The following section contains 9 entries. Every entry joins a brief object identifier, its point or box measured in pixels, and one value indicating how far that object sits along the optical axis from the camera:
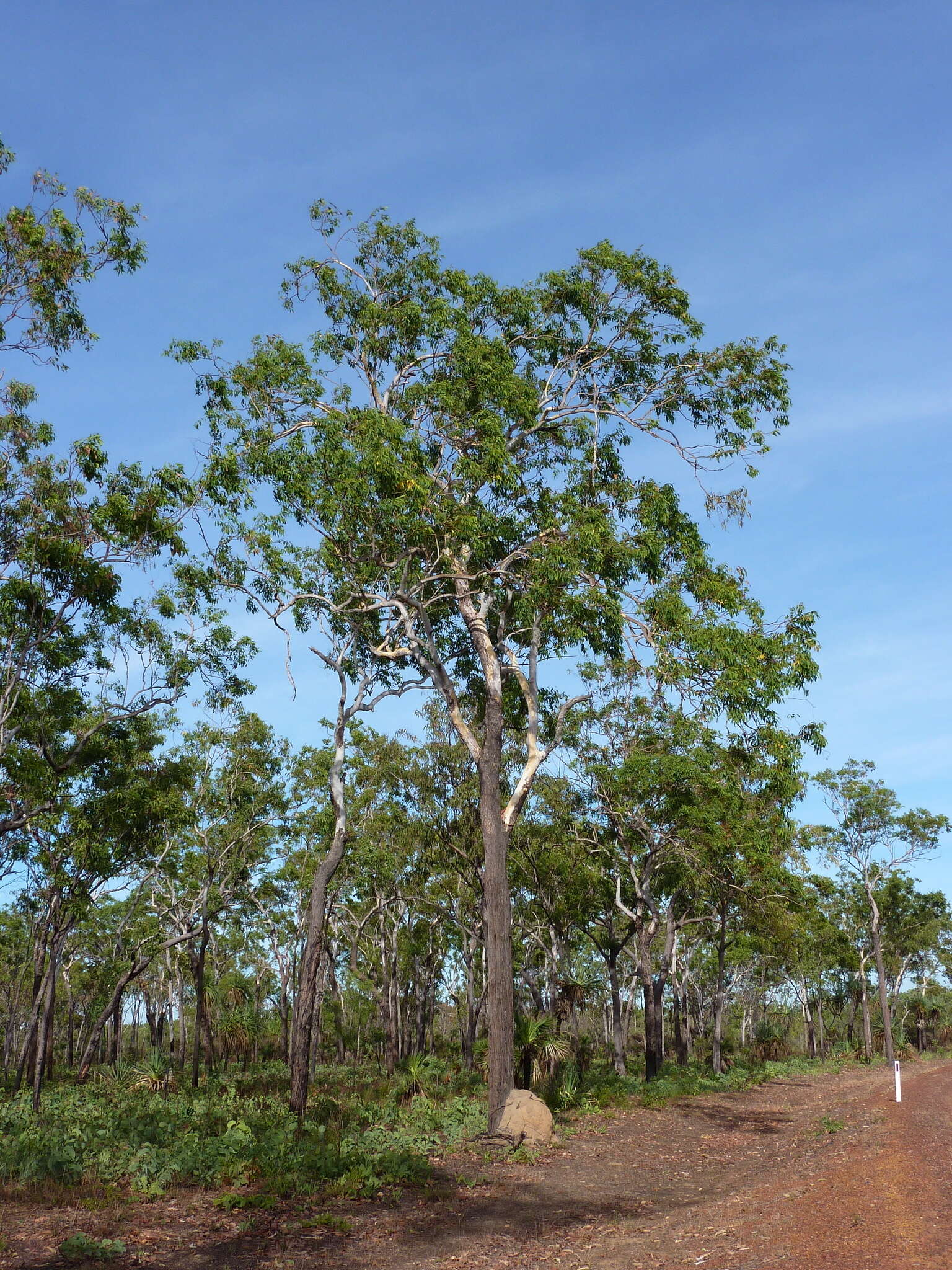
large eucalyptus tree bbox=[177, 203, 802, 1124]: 17.95
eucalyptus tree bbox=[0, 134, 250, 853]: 16.12
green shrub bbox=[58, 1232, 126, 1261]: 8.68
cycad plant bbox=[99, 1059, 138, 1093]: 26.60
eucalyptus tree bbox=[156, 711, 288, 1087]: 31.97
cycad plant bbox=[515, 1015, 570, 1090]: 18.75
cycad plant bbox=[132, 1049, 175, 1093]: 26.22
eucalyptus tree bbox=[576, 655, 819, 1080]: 26.92
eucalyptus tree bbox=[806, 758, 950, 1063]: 47.81
